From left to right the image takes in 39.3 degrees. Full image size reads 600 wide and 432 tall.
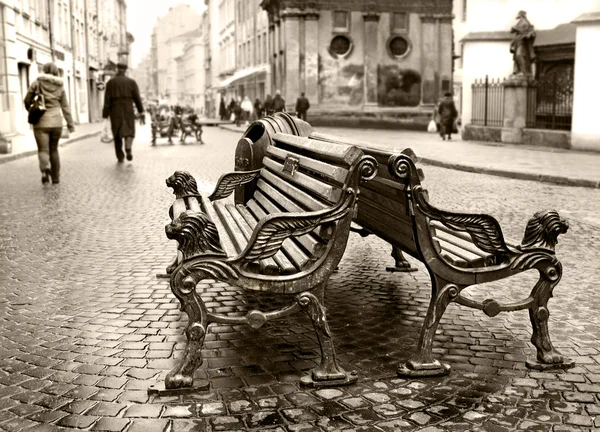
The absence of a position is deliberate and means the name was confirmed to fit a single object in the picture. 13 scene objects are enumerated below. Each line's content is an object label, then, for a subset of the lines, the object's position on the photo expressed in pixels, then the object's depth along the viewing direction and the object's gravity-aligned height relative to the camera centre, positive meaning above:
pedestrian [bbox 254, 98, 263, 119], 45.80 -0.25
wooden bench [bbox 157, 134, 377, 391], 4.00 -0.77
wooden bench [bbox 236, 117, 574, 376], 4.19 -0.79
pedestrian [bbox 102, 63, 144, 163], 17.59 +0.01
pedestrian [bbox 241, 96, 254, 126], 50.56 -0.15
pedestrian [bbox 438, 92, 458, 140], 28.25 -0.42
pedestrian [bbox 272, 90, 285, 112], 39.44 +0.02
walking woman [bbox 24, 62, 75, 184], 13.27 -0.20
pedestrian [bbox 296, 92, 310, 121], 38.47 -0.07
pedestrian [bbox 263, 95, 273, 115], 39.62 -0.08
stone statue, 24.34 +1.63
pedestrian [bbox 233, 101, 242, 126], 48.74 -0.55
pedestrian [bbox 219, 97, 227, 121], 60.28 -0.54
